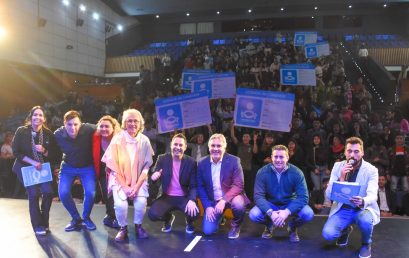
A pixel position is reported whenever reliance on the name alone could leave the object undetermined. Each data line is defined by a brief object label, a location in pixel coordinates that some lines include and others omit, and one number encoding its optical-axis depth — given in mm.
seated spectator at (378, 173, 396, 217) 6281
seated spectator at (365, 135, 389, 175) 6843
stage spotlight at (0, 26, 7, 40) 13034
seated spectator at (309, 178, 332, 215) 6284
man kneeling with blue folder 4035
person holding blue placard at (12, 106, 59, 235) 4594
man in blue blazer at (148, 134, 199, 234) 4727
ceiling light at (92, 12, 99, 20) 18969
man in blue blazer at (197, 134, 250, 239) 4586
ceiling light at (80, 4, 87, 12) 17906
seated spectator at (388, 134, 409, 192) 6785
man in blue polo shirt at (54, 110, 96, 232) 4691
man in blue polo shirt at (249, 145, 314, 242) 4375
